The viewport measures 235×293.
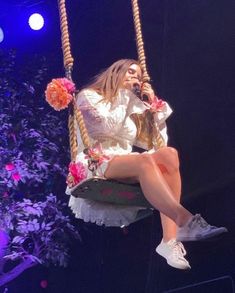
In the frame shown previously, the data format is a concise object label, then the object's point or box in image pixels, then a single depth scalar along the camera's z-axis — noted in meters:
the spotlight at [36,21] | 5.18
